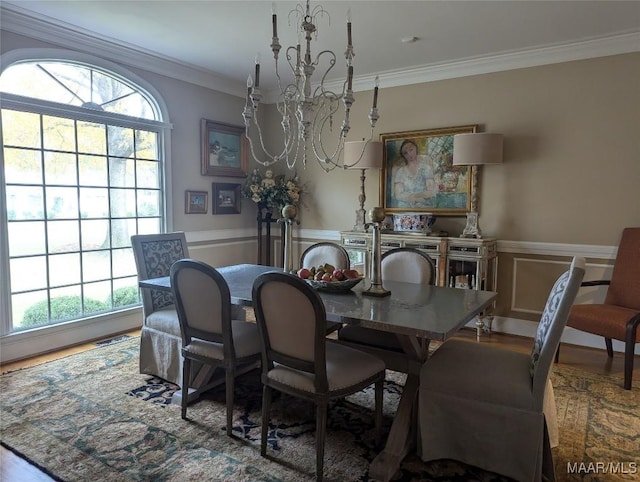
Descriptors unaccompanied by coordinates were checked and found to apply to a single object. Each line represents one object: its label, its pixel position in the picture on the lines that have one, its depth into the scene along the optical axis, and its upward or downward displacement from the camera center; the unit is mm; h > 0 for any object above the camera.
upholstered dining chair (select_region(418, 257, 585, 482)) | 1901 -881
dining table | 1982 -498
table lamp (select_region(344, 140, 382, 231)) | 4621 +610
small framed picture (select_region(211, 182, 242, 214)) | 5152 +153
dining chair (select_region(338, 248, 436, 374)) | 2539 -785
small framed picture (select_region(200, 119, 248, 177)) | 4961 +721
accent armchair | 3037 -742
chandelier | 2391 +826
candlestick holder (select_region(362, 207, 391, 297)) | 2518 -304
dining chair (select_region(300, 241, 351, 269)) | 3316 -348
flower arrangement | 5281 +237
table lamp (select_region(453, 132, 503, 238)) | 3949 +578
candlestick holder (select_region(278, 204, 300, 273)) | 2910 -171
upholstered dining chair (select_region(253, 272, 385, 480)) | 1944 -687
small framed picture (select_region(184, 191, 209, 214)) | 4797 +90
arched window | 3492 +203
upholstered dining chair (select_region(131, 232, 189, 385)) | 3018 -749
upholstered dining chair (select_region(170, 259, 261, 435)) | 2352 -655
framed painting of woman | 4434 +388
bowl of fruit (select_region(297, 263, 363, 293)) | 2531 -398
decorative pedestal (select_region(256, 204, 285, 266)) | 5484 -307
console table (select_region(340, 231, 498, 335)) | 4035 -439
